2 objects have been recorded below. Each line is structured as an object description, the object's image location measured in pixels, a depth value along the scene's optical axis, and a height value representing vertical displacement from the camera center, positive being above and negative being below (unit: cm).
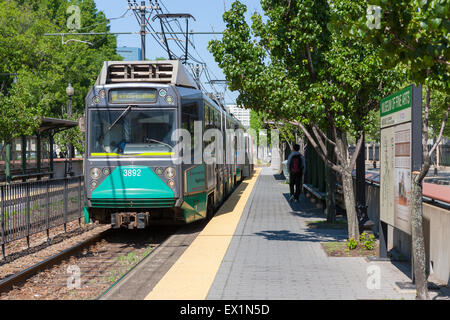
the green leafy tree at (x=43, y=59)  3822 +759
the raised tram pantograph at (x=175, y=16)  1919 +497
